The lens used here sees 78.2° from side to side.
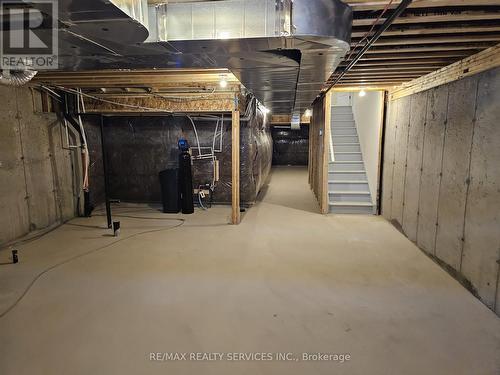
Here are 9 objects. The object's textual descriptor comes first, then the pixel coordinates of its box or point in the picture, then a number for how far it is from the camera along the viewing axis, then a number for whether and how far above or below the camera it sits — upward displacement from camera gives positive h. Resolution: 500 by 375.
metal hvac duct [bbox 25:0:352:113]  1.48 +0.60
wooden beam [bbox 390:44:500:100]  2.37 +0.70
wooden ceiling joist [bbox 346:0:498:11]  1.60 +0.76
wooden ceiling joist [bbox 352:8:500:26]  1.77 +0.76
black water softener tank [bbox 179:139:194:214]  5.21 -0.63
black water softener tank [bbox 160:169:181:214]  5.24 -0.74
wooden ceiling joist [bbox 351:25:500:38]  1.98 +0.76
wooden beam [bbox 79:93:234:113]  4.58 +0.62
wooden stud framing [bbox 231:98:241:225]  4.34 -0.29
